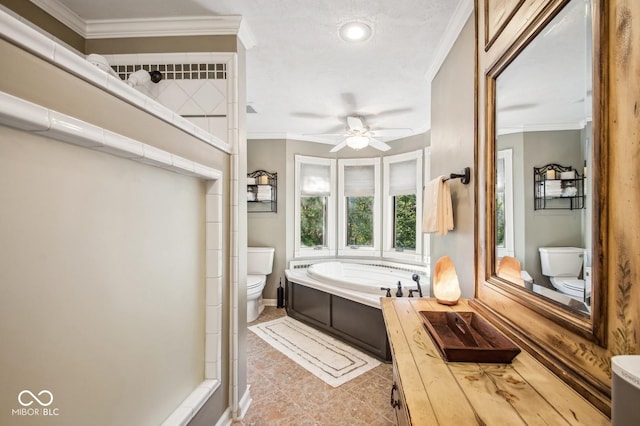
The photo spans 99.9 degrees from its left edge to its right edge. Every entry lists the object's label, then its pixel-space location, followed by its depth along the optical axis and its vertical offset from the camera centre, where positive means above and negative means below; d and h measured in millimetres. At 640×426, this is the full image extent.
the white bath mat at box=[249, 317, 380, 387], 2301 -1353
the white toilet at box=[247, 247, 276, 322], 3697 -708
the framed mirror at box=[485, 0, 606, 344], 673 +130
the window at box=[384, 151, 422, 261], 3842 +125
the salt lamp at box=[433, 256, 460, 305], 1291 -343
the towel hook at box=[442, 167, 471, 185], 1470 +214
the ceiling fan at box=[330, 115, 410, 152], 2920 +907
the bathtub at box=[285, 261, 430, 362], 2527 -926
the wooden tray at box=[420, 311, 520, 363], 812 -439
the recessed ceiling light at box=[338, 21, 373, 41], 1783 +1253
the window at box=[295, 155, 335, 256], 4238 +128
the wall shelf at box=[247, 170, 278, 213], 3965 +331
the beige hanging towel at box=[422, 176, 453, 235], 1695 +32
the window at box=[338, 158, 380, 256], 4273 +130
